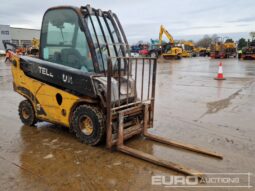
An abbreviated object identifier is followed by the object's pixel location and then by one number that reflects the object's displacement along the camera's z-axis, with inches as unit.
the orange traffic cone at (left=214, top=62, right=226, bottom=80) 476.7
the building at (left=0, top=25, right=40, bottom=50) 2058.3
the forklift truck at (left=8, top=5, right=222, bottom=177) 152.1
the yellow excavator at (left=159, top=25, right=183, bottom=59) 1195.3
